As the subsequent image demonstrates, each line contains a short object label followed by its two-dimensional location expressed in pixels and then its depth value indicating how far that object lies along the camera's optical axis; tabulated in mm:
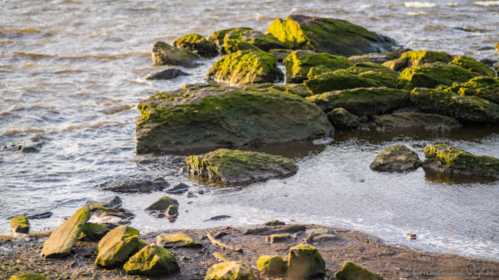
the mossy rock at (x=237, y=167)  14438
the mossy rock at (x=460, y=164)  14352
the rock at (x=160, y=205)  13125
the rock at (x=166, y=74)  23156
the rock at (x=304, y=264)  10305
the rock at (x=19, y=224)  12406
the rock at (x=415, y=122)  17641
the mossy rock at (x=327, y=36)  25234
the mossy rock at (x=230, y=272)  9883
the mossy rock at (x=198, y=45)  26281
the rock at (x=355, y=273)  10055
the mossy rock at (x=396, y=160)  14812
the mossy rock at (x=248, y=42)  24750
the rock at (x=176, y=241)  11484
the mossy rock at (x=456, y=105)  17609
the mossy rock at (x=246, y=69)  20984
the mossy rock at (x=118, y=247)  10812
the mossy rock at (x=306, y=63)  20441
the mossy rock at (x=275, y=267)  10375
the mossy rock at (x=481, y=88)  18156
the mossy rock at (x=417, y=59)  21906
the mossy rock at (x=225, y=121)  16562
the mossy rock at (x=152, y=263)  10492
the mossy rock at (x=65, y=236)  11250
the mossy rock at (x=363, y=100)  17969
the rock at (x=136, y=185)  14242
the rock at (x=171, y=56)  24797
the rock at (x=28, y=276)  9883
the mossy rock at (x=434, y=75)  19219
